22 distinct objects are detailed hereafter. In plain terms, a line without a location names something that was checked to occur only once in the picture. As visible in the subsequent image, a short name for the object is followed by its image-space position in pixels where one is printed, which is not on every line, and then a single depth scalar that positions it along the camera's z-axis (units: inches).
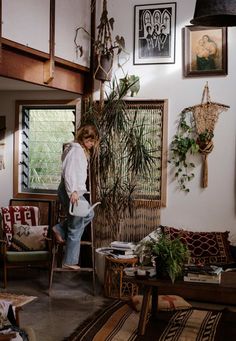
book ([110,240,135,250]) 231.8
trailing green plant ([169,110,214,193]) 248.4
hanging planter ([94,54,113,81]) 255.3
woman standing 223.3
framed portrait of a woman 244.8
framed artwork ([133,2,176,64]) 252.5
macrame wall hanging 245.8
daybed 207.2
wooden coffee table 168.2
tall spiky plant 246.5
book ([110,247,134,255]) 229.8
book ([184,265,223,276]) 172.2
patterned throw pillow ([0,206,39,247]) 254.4
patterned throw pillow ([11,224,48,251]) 245.9
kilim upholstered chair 239.3
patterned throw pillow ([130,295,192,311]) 200.4
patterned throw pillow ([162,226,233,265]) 230.5
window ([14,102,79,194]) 281.0
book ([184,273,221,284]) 171.3
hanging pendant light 106.2
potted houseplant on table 173.8
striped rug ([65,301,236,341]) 176.1
